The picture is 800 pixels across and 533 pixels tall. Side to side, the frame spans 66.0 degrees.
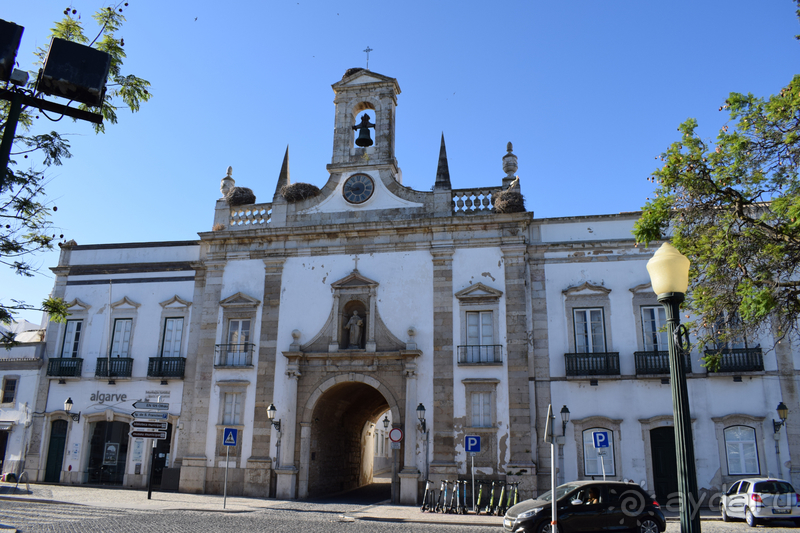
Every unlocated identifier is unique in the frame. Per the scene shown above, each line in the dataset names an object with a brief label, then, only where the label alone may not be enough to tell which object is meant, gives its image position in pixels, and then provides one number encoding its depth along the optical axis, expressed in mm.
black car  12031
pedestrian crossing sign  17141
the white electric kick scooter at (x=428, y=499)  17406
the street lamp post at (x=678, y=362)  5496
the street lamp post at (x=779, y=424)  17562
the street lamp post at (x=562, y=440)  18328
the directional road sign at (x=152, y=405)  18312
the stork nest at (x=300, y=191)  22672
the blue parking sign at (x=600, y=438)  16797
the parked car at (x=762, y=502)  14688
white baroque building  18609
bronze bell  23078
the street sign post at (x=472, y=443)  17953
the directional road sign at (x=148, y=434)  18159
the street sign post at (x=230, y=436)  17125
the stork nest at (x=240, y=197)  23328
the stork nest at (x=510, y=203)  20688
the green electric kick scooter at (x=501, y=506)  16906
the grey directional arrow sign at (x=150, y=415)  18375
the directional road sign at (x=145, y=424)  18248
